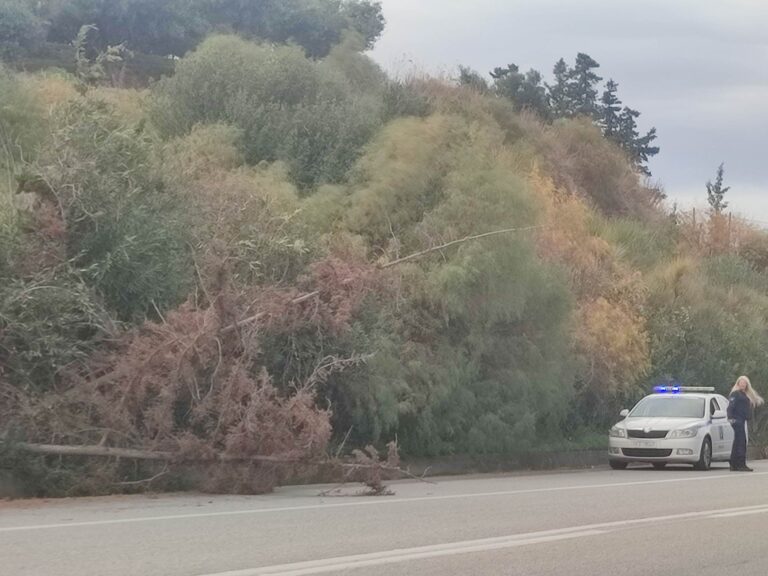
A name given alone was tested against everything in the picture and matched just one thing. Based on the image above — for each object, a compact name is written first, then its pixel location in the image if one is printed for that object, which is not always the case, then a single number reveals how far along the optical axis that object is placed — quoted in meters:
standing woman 22.58
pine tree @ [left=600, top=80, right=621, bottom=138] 68.31
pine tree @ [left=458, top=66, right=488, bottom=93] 52.05
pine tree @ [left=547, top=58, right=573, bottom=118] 66.00
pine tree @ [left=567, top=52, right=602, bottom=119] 67.94
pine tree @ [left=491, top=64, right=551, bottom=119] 60.94
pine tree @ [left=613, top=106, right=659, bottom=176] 67.81
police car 23.36
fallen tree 15.06
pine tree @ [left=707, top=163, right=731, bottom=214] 63.45
